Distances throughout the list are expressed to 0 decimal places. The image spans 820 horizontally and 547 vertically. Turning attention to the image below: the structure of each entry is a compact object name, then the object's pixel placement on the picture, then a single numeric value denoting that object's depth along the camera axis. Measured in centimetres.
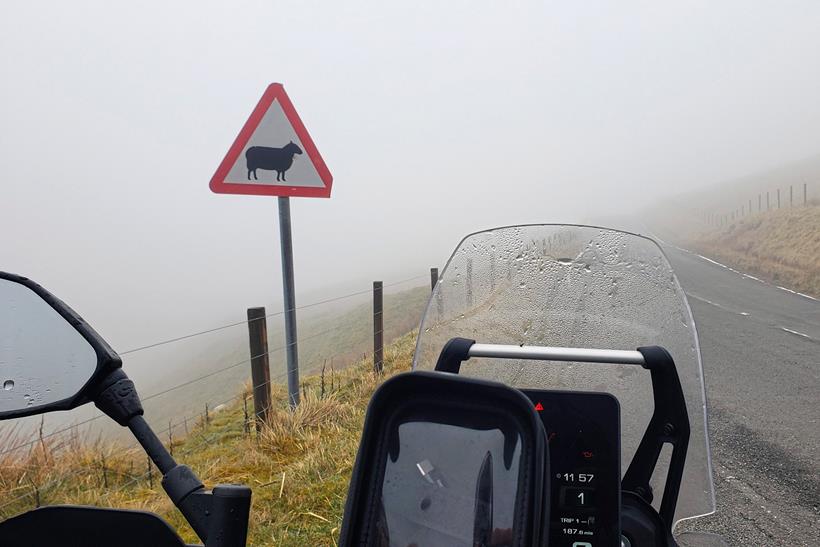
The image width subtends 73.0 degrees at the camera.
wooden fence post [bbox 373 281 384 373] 701
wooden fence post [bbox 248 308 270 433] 488
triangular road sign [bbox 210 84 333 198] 425
